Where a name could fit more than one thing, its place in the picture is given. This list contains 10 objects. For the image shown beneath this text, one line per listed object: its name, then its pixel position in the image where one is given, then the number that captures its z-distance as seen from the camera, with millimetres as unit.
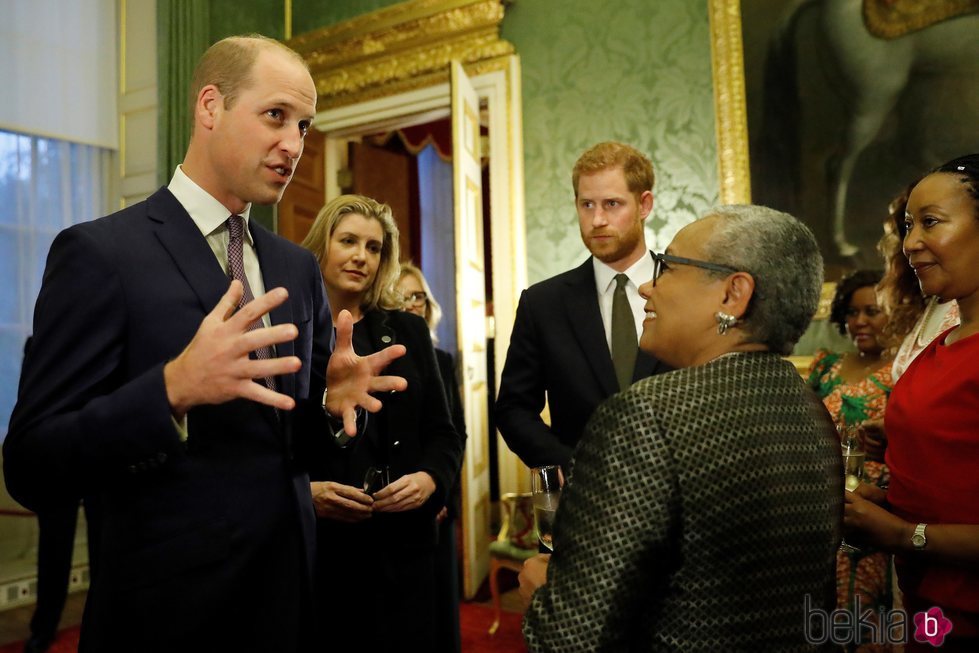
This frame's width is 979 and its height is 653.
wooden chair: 3684
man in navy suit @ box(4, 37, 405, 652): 1027
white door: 4105
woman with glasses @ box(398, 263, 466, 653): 2199
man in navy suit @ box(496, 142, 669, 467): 2023
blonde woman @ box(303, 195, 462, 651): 1936
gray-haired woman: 969
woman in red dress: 1441
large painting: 3504
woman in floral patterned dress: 2467
